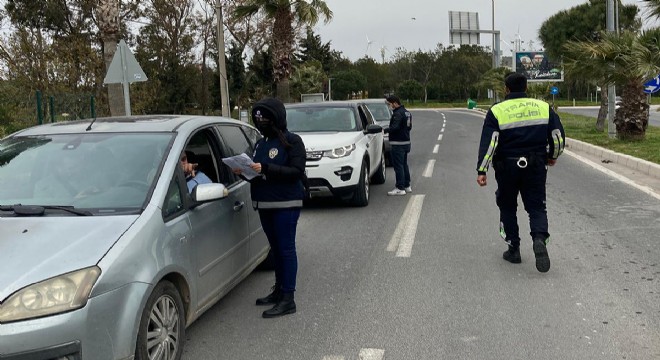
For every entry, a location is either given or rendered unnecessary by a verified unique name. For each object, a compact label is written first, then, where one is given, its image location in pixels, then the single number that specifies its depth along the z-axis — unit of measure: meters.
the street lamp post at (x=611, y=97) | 17.86
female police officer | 4.65
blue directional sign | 17.16
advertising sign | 55.38
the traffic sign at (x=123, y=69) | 9.93
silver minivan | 2.93
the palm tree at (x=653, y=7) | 14.91
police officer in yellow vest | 5.75
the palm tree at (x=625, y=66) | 14.81
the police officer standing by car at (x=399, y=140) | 10.23
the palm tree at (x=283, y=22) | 21.41
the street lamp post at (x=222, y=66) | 20.97
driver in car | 4.36
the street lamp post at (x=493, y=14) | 52.98
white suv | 8.93
